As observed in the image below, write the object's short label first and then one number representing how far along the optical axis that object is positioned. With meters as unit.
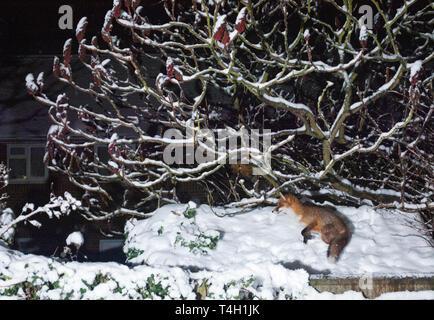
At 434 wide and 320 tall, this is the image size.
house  11.48
